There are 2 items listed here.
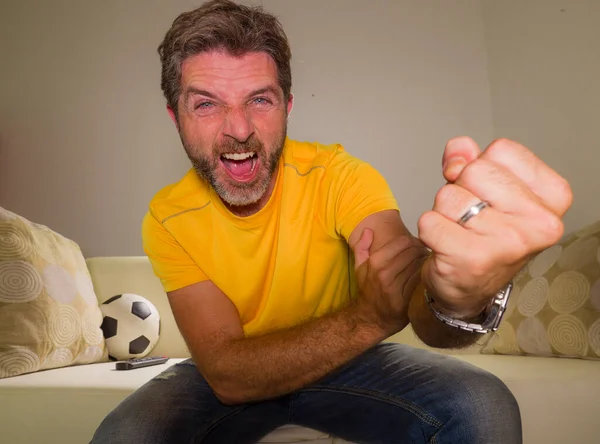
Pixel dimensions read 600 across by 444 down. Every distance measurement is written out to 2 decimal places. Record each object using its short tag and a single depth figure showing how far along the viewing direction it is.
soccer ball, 2.00
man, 0.94
